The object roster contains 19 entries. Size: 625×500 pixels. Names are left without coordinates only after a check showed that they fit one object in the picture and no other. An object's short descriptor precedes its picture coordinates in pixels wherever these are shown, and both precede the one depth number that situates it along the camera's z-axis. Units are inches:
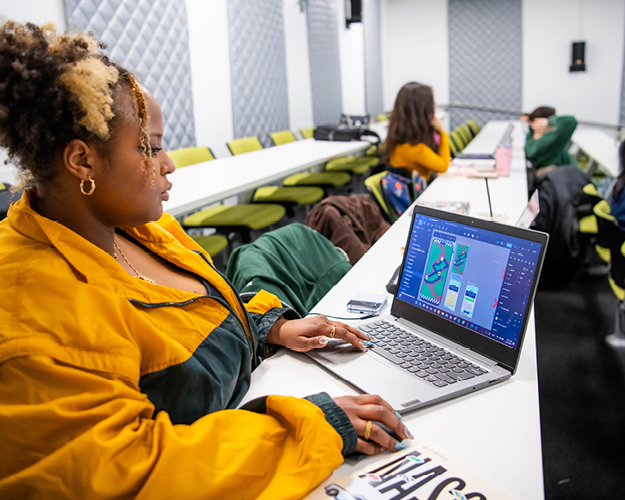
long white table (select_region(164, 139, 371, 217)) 95.8
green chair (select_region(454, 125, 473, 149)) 282.1
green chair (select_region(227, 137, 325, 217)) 150.0
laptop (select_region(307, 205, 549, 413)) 36.6
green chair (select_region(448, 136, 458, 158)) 227.5
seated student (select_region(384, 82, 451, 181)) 141.3
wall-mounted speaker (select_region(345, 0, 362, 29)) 274.2
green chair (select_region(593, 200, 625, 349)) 87.8
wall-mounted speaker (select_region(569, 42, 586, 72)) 354.9
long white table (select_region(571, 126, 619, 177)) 173.0
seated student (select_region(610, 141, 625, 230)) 100.5
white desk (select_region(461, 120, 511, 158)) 201.0
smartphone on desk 50.6
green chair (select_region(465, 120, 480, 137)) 345.2
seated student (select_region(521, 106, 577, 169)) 181.9
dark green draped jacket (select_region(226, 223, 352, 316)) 55.9
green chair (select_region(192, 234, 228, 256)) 105.1
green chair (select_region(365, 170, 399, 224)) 103.9
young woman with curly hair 23.0
